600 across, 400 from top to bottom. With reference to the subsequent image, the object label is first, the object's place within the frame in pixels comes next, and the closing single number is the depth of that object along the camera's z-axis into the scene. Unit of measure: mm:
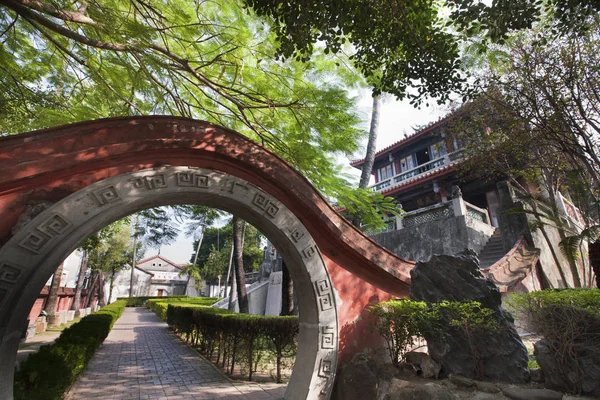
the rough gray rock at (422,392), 3113
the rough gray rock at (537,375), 3499
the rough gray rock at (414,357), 4094
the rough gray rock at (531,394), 2955
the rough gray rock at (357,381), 3727
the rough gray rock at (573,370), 2979
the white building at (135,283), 47719
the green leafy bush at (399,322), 4013
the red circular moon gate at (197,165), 2895
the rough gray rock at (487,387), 3273
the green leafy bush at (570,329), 3107
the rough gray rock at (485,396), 3145
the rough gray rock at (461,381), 3433
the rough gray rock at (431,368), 3795
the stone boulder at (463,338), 3645
